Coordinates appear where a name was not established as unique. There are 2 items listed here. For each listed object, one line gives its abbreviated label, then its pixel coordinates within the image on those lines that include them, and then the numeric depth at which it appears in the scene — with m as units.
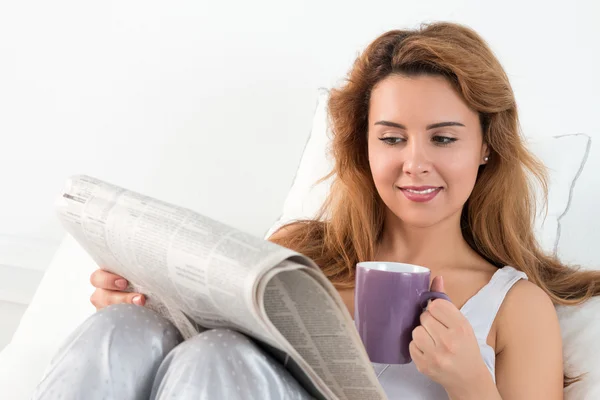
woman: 1.81
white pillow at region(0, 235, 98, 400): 2.03
